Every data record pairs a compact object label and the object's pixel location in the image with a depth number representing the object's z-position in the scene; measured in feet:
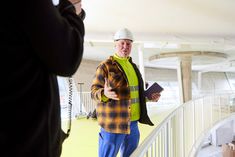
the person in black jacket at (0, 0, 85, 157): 2.01
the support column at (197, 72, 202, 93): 54.91
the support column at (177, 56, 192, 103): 33.55
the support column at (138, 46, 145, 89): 23.62
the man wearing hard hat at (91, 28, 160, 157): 7.40
